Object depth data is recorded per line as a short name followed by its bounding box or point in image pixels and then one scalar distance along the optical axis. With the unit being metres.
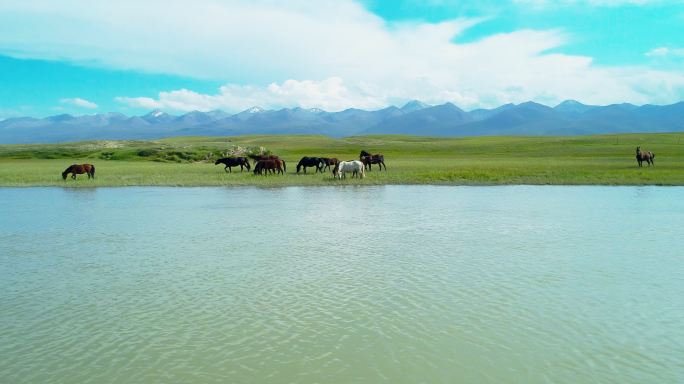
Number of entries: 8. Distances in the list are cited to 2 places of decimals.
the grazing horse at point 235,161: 41.72
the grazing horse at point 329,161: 40.22
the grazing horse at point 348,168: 34.78
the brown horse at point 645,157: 40.03
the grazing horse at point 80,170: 36.94
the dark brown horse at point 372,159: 41.46
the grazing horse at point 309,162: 39.41
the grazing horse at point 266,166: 38.22
